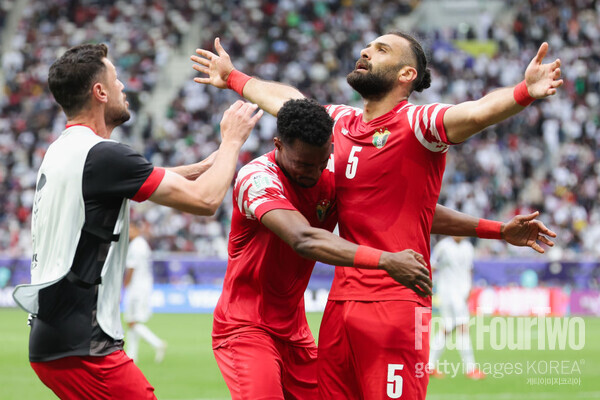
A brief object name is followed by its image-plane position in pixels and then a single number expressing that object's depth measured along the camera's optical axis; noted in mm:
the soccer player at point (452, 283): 28250
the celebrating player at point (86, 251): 9500
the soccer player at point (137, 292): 28562
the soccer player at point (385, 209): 10320
